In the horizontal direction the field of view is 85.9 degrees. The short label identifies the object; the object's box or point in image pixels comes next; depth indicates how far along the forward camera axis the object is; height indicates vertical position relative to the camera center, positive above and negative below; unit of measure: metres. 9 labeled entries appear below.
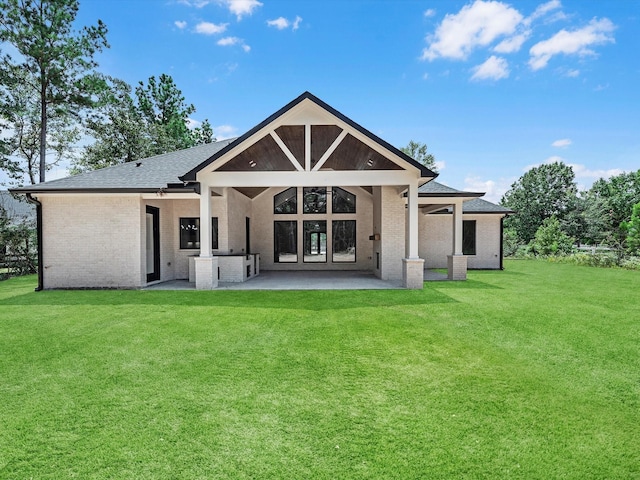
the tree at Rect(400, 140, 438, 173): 45.78 +10.53
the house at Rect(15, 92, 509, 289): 9.66 +0.96
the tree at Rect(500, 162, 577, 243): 40.22 +3.99
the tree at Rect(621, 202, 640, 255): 19.28 -0.27
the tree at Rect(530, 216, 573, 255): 23.02 -0.78
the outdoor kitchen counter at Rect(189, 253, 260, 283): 11.59 -1.26
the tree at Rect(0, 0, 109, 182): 17.81 +9.69
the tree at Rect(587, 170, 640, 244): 34.22 +3.61
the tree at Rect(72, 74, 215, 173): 24.58 +8.32
